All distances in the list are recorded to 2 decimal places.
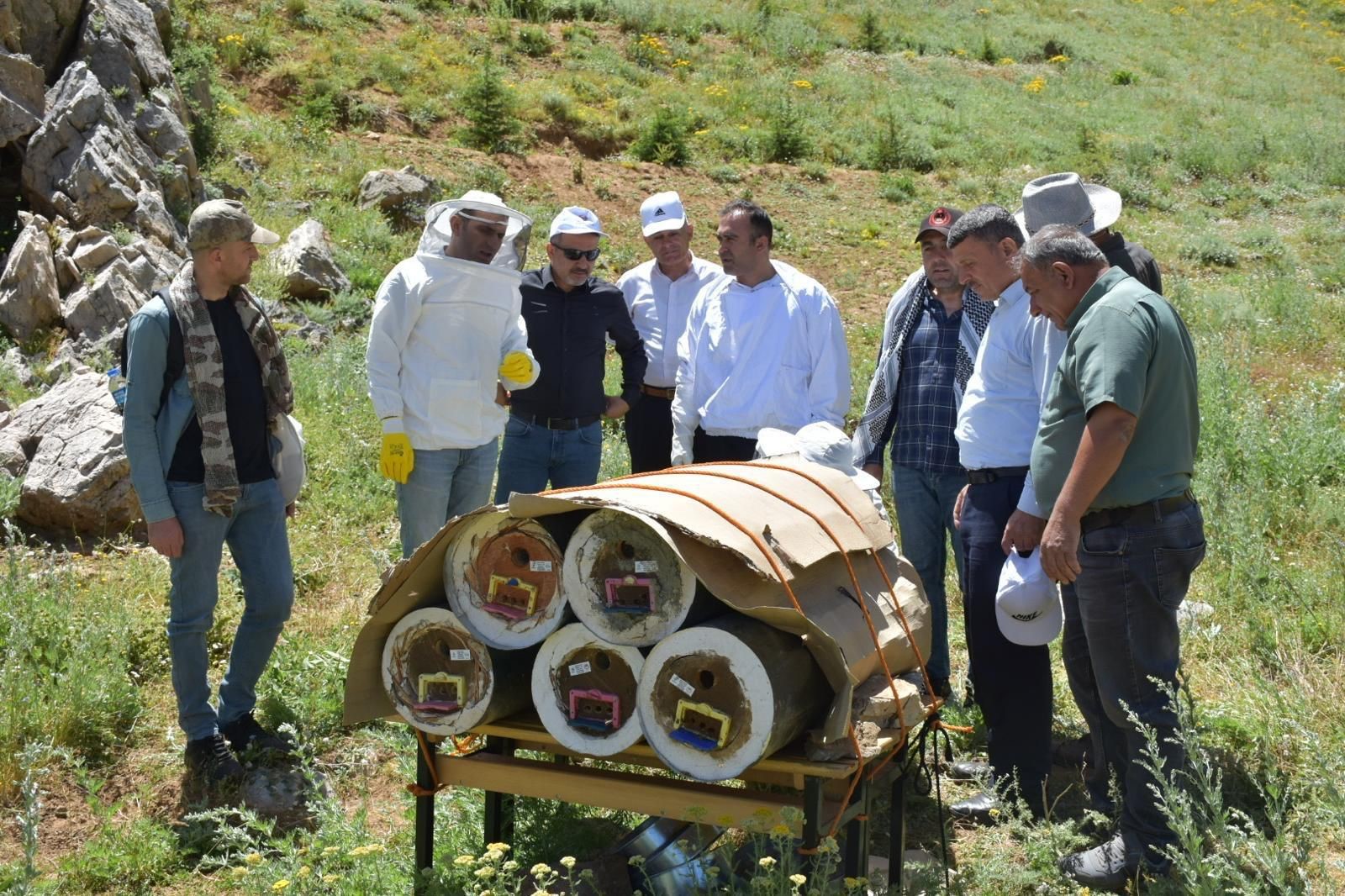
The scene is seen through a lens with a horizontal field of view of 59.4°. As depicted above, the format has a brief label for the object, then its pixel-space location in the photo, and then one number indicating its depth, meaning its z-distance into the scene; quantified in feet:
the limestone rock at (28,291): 26.76
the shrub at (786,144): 63.98
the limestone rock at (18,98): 30.07
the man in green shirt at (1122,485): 11.10
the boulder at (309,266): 35.14
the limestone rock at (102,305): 27.22
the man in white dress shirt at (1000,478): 13.55
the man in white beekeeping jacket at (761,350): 16.98
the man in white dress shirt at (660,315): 20.03
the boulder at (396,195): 44.80
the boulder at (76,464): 20.83
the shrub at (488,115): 57.06
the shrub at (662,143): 60.34
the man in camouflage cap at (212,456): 13.66
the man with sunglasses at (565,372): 18.52
